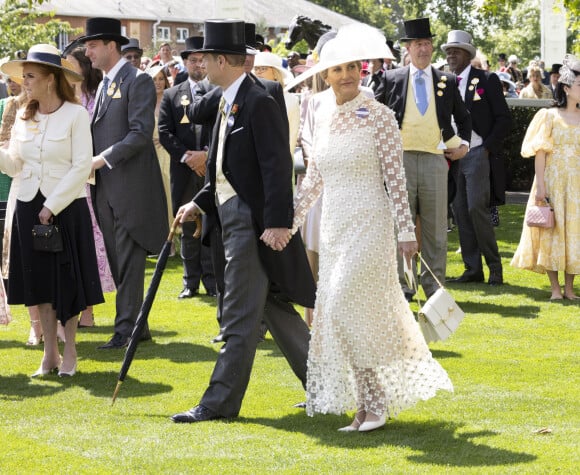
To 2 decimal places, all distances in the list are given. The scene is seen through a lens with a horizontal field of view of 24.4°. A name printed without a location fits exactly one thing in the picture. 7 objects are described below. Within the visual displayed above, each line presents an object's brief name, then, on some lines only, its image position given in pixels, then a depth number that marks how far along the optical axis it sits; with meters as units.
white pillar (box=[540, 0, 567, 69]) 26.61
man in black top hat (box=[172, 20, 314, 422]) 7.36
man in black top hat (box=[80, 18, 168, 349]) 10.19
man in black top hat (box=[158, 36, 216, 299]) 12.32
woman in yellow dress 12.56
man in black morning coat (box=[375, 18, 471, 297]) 11.72
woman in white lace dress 7.09
